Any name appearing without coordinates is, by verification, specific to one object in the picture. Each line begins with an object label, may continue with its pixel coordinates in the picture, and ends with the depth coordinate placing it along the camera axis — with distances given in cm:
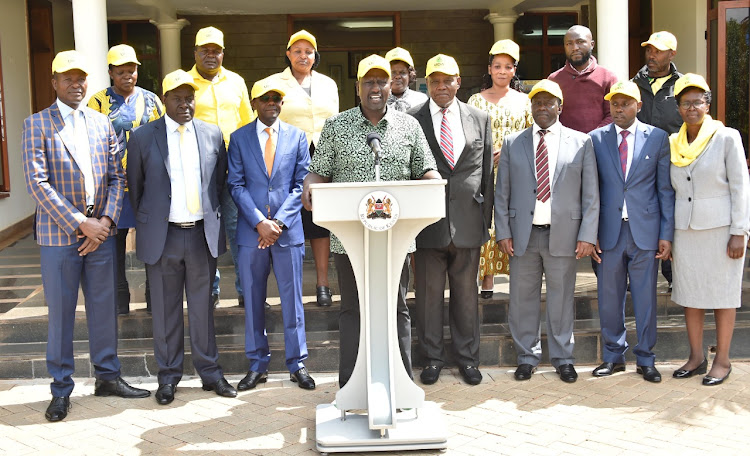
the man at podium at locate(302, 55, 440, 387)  498
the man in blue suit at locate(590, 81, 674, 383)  584
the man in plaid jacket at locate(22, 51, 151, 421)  532
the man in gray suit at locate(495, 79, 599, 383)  582
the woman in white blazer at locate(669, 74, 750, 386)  568
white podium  440
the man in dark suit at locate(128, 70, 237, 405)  552
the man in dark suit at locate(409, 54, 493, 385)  574
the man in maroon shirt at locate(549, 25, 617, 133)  654
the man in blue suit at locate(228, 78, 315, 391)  568
